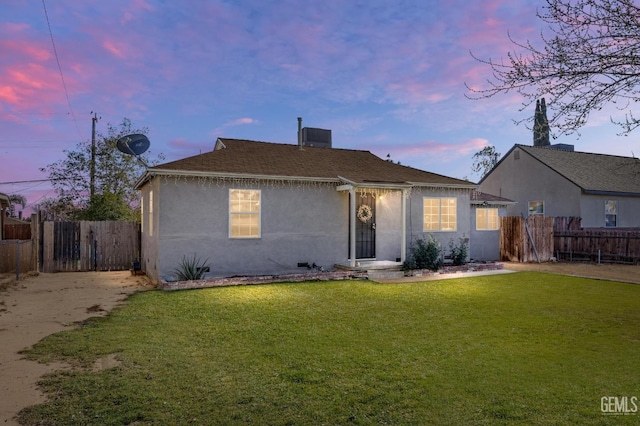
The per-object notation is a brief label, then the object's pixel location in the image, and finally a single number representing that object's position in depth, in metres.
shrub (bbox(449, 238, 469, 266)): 14.31
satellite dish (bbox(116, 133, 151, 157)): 12.41
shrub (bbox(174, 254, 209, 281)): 11.05
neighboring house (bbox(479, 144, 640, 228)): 21.98
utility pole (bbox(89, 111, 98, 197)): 22.56
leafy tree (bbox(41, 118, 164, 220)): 22.83
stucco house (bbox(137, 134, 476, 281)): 11.36
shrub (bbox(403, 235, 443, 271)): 13.25
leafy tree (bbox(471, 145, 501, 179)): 40.81
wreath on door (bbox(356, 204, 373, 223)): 13.55
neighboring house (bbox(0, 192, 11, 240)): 17.09
